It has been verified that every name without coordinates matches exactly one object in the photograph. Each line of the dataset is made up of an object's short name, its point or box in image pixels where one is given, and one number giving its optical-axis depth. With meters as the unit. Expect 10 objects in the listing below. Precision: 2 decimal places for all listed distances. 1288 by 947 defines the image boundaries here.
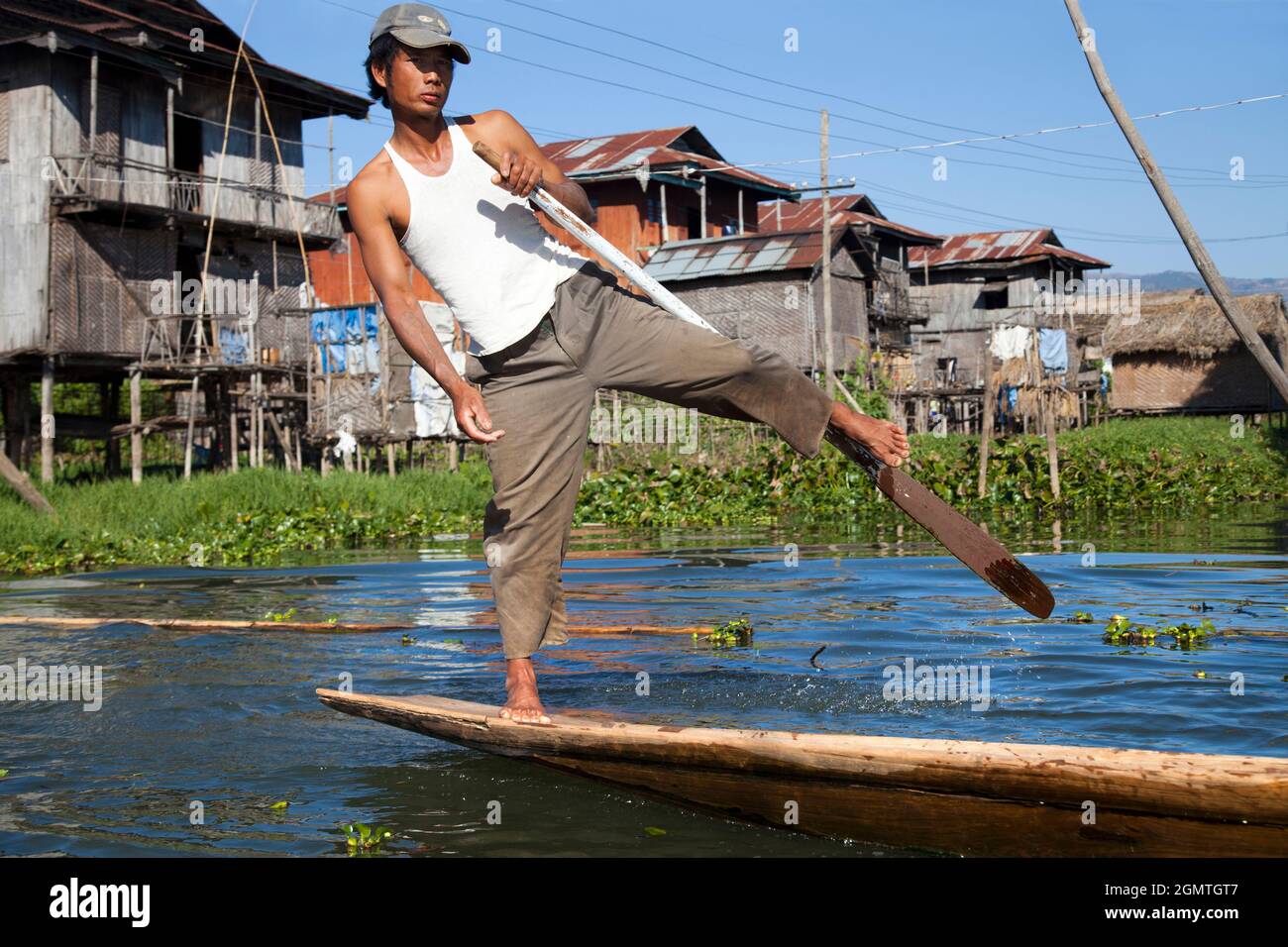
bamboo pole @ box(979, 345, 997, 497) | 16.09
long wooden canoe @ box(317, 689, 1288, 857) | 2.84
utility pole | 21.94
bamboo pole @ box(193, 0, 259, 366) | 19.25
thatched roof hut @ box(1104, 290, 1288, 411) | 28.52
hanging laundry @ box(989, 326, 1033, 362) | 36.38
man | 4.17
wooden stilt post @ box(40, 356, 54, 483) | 19.61
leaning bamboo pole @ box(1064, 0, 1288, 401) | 6.98
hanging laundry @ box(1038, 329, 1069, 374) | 37.56
